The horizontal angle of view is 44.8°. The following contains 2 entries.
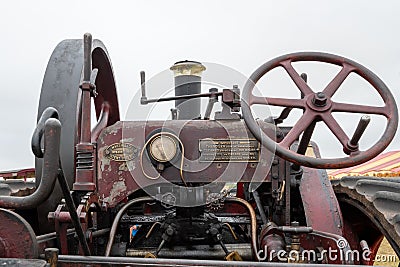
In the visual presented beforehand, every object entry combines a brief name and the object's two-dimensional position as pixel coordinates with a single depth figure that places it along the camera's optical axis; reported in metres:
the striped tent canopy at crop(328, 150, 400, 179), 6.80
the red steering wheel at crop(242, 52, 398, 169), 1.69
